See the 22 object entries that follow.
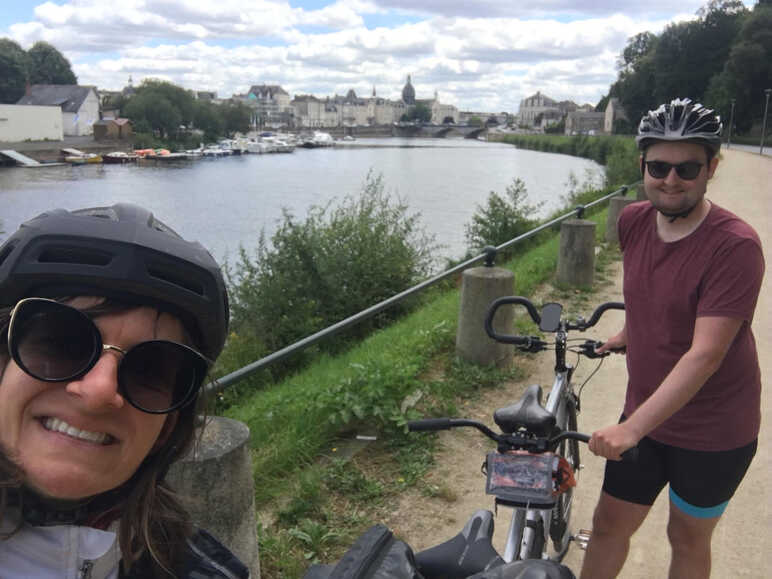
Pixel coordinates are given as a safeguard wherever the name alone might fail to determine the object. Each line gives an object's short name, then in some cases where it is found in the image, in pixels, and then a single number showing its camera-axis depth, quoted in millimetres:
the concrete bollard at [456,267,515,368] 5492
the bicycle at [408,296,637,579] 1316
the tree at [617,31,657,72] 79250
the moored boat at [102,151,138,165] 55500
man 2031
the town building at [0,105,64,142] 66250
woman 1038
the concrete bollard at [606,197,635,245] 10867
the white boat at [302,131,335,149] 93375
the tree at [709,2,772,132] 54531
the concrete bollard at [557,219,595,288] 8328
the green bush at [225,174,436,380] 9258
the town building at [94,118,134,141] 68625
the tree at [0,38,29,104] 80750
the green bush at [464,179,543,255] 13430
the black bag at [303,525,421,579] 1109
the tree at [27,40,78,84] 90631
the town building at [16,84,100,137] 80188
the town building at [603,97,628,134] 88600
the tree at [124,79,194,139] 71875
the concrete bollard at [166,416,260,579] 2385
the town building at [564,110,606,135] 103938
